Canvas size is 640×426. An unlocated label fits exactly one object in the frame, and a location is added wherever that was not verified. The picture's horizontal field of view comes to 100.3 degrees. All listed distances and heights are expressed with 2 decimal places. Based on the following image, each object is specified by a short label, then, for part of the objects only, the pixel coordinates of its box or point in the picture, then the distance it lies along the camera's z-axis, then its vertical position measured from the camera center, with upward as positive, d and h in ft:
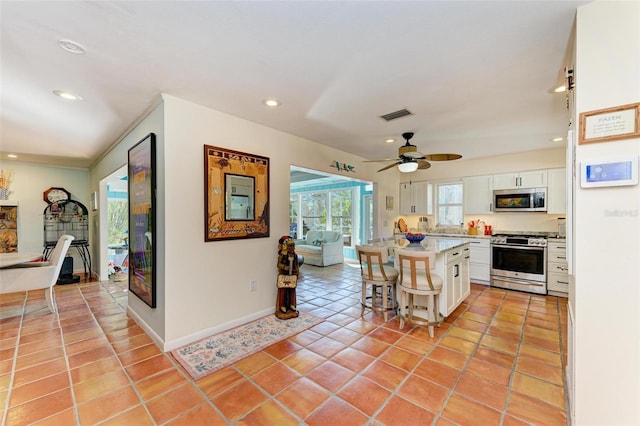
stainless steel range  14.39 -2.92
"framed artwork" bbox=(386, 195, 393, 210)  19.80 +0.65
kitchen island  10.10 -2.39
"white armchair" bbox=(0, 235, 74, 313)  10.56 -2.58
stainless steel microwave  15.53 +0.64
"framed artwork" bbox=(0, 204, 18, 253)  17.12 -1.05
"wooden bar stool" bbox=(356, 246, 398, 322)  10.40 -2.60
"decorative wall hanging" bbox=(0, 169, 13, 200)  17.16 +1.87
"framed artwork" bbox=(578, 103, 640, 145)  4.31 +1.44
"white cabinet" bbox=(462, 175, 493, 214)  17.24 +1.07
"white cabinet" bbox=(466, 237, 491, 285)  16.01 -3.03
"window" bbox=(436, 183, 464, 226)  18.93 +0.45
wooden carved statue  10.82 -2.79
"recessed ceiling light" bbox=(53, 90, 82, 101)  8.06 +3.61
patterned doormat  7.63 -4.35
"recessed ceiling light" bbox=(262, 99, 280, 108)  8.71 +3.62
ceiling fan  11.02 +2.22
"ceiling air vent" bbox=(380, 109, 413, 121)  9.66 +3.59
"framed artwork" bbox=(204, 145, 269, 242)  9.36 +0.63
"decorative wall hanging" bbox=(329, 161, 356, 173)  14.95 +2.58
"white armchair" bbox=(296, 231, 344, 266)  21.36 -3.11
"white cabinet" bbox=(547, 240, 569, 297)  13.87 -3.08
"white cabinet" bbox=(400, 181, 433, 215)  19.81 +0.97
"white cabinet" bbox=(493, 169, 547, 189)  15.55 +1.85
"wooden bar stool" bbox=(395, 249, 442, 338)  9.16 -2.71
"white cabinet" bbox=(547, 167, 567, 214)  14.97 +1.07
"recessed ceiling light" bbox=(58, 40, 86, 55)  5.70 +3.62
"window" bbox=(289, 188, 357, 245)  25.36 -0.11
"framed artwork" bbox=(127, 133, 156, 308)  8.91 -0.28
